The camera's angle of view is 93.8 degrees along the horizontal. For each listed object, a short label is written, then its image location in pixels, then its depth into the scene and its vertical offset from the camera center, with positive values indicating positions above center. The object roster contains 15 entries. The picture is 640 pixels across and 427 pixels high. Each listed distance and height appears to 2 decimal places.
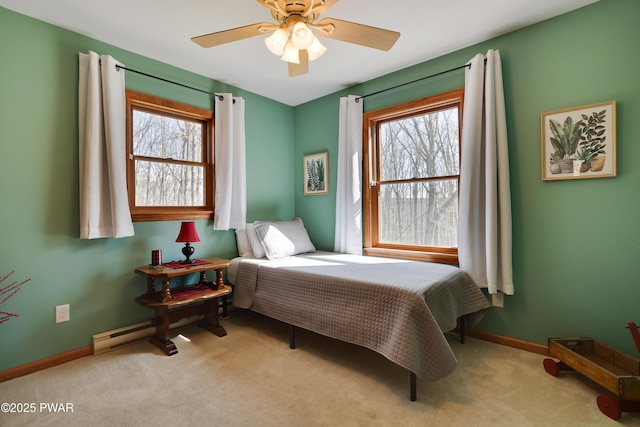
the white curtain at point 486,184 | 2.25 +0.19
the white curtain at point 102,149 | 2.21 +0.48
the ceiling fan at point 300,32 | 1.51 +0.98
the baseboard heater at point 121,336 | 2.32 -1.01
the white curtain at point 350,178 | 3.15 +0.35
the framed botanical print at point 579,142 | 1.95 +0.45
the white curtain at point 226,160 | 3.03 +0.52
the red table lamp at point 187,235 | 2.54 -0.20
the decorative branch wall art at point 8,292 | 1.93 -0.52
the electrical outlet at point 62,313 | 2.18 -0.74
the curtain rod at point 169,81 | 2.43 +1.19
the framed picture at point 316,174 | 3.55 +0.45
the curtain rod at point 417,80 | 2.49 +1.19
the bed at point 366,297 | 1.71 -0.62
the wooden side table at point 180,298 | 2.32 -0.70
